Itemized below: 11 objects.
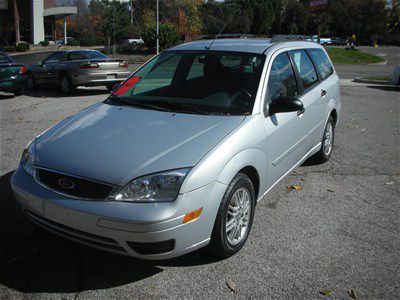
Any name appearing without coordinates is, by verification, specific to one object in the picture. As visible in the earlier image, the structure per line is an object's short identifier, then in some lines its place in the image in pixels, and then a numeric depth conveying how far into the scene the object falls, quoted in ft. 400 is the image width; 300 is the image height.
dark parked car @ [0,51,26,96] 40.65
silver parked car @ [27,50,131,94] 41.93
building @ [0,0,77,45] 168.86
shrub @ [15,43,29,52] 150.92
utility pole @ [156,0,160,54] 106.43
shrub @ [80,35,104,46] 194.08
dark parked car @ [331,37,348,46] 256.73
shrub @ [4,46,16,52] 149.42
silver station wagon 9.34
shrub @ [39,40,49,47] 164.35
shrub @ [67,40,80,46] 181.06
